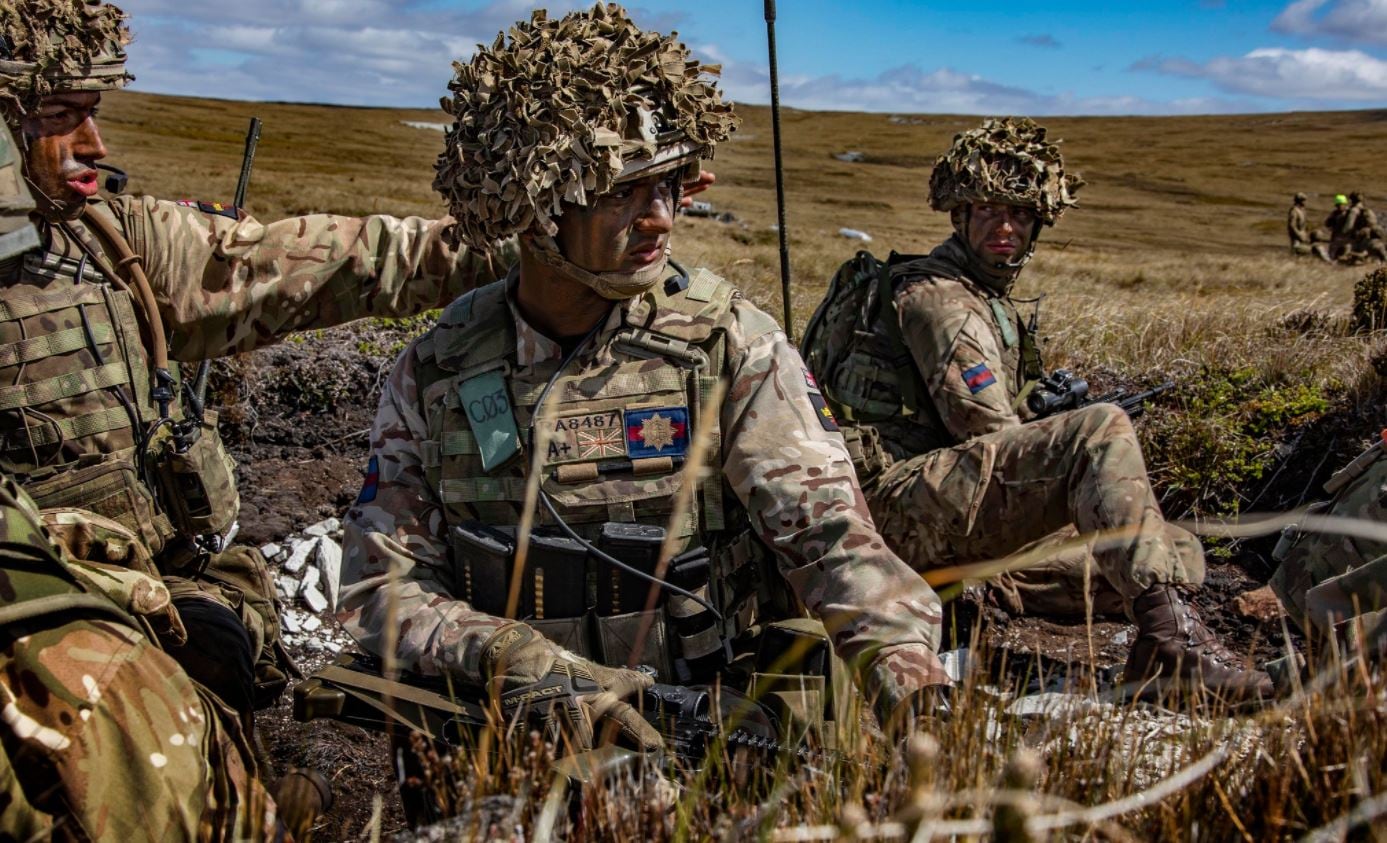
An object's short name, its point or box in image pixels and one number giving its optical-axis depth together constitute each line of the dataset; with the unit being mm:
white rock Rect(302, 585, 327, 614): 5125
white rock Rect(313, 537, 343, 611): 5223
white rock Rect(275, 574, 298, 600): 5219
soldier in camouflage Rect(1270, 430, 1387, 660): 3292
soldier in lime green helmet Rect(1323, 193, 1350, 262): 27438
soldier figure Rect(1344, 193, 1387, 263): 25922
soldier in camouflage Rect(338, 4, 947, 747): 2590
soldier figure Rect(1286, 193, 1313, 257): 30594
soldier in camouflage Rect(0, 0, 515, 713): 3264
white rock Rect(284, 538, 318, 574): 5344
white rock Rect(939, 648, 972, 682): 4113
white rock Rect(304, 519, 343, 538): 5590
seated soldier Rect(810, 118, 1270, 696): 3936
